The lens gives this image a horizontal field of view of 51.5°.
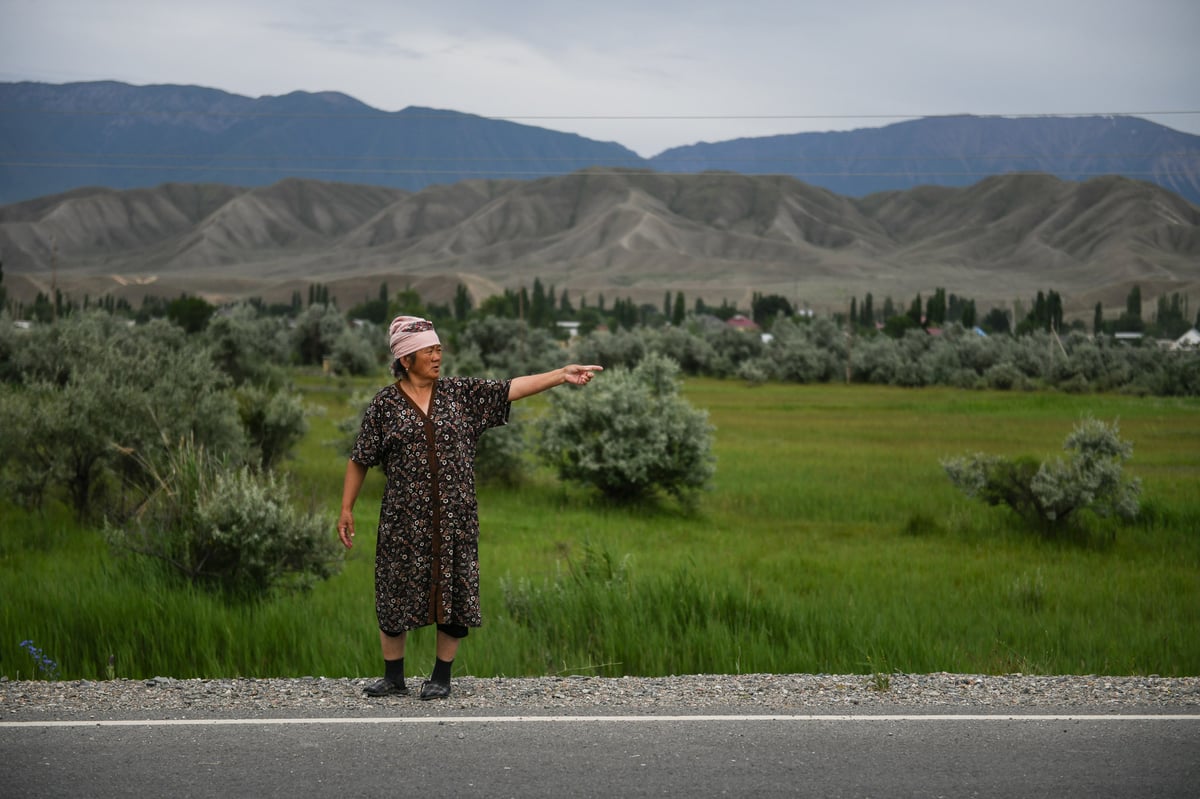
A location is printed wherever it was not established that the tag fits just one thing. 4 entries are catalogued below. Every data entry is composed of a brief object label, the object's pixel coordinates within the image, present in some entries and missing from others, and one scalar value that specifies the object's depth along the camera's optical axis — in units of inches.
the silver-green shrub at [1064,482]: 745.6
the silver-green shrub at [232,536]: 474.9
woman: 290.0
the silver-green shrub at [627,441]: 912.3
